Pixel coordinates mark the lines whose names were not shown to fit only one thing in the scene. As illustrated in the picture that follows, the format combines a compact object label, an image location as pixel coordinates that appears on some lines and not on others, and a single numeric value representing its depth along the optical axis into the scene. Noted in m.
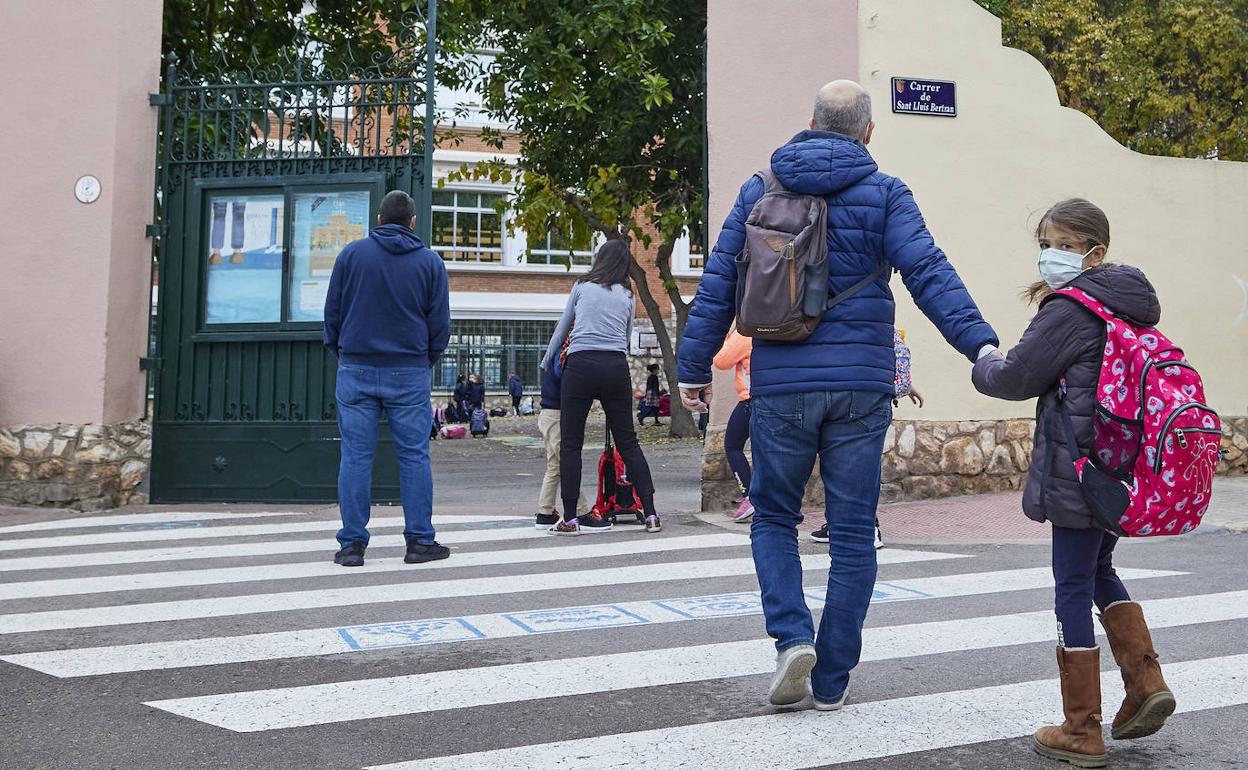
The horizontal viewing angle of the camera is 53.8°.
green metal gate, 9.63
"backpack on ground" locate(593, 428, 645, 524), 8.60
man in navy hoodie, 6.95
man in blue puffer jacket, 3.86
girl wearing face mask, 3.45
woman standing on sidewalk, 8.12
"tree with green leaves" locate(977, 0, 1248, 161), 24.94
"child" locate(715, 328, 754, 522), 8.22
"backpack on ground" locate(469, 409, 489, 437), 26.00
